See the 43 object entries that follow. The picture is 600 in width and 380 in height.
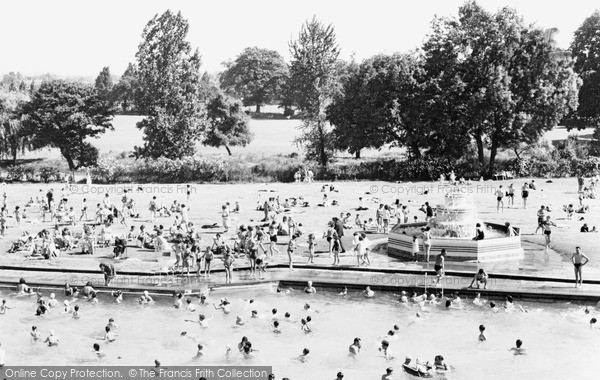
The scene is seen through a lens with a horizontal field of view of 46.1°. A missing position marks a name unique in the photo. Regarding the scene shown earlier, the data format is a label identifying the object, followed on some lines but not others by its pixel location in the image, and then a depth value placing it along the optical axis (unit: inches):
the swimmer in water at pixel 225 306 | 917.8
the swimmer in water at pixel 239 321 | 874.1
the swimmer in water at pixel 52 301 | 959.0
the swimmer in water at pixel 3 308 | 952.3
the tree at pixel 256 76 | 5290.4
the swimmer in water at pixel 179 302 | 944.9
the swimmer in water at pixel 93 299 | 981.8
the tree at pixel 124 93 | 5311.5
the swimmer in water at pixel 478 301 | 916.0
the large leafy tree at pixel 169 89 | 2493.8
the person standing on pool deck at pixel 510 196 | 1553.9
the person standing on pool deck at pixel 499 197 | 1481.3
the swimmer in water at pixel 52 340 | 814.5
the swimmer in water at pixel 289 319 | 877.2
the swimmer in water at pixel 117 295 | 988.6
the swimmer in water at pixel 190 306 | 925.2
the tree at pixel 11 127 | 2679.6
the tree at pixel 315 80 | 2471.7
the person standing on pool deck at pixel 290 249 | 1077.8
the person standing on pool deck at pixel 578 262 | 927.7
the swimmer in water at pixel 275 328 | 840.9
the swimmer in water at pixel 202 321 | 871.7
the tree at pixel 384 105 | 2164.1
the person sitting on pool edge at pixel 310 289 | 994.7
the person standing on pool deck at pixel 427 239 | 1092.5
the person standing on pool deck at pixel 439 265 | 980.6
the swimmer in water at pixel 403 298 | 933.7
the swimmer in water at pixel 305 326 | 839.7
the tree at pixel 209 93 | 3193.7
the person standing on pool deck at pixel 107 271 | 1036.5
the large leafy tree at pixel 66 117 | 2596.0
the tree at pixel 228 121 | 3191.4
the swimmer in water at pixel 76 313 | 914.5
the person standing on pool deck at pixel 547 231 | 1142.3
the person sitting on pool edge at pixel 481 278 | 948.6
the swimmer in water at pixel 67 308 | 933.7
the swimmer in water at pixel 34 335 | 836.0
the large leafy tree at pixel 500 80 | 2021.4
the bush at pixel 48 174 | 2401.6
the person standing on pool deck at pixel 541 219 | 1238.6
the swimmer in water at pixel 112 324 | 852.6
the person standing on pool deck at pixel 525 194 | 1530.5
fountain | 1107.3
